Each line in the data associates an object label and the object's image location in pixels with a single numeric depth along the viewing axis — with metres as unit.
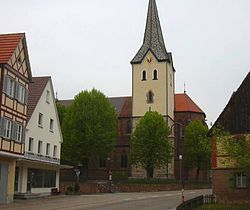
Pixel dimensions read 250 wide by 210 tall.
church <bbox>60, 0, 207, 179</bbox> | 76.50
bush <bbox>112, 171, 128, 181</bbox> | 72.07
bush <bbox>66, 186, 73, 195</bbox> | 46.64
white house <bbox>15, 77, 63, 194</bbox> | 39.25
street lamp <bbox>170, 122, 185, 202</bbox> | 76.86
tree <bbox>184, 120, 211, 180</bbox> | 71.31
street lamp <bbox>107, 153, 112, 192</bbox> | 76.01
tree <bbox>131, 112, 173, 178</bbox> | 66.12
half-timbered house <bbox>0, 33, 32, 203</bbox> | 31.88
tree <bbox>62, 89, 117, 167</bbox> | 64.00
